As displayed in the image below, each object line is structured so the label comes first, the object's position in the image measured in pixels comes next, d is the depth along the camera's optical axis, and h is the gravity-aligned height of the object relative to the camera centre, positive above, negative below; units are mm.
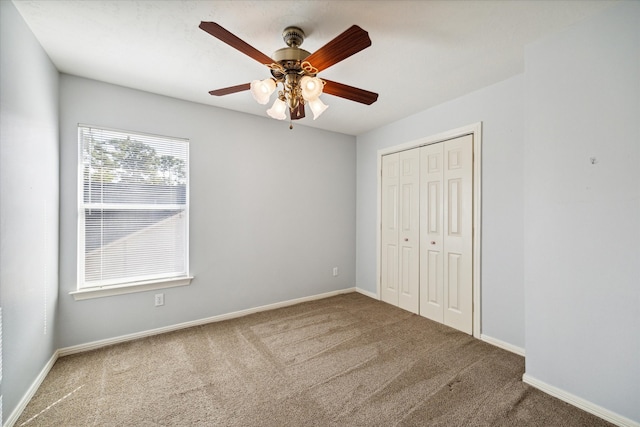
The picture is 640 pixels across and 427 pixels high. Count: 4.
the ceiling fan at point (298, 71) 1436 +896
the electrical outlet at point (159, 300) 2816 -926
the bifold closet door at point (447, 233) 2840 -226
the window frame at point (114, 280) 2469 -433
